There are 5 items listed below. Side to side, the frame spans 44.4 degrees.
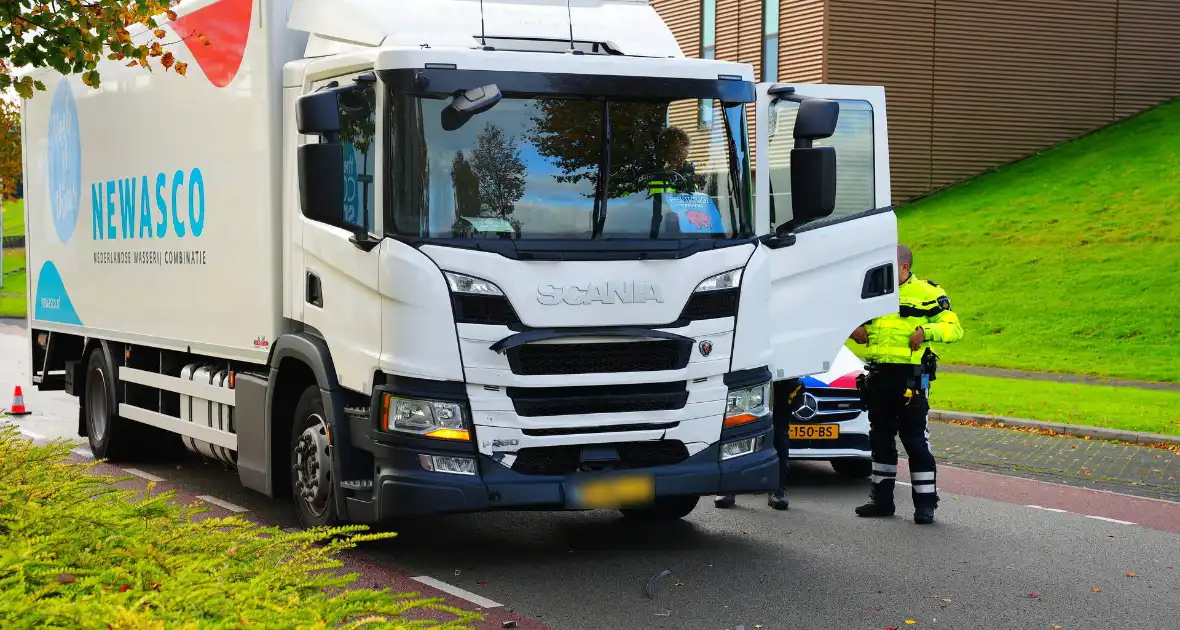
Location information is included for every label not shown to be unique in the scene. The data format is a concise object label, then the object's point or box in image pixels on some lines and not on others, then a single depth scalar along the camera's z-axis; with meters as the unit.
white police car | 10.79
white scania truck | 7.31
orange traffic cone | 15.83
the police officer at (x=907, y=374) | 9.49
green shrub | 3.45
